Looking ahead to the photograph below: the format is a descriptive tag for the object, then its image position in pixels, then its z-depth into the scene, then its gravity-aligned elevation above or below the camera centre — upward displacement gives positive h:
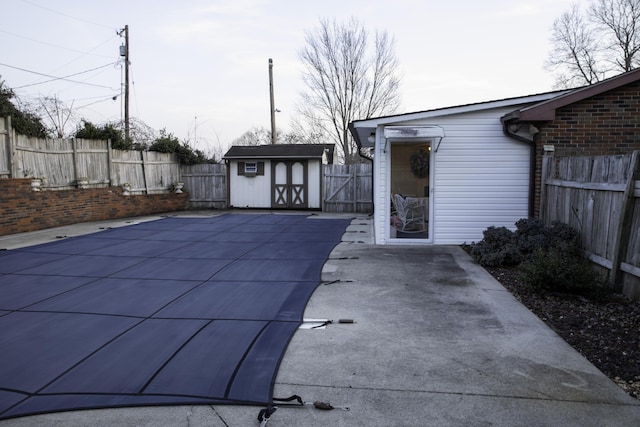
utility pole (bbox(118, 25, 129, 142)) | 18.83 +4.29
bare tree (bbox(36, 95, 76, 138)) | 15.39 +1.98
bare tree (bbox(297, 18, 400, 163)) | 23.58 +5.18
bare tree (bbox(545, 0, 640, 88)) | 22.02 +6.51
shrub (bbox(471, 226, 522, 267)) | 6.77 -1.27
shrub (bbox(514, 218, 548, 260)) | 6.45 -1.02
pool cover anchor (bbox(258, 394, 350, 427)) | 2.62 -1.45
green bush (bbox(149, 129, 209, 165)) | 17.44 +0.85
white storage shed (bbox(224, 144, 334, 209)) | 17.67 -0.31
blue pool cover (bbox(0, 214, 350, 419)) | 2.96 -1.46
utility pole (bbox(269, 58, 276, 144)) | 23.19 +3.07
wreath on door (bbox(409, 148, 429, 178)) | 13.70 +0.16
